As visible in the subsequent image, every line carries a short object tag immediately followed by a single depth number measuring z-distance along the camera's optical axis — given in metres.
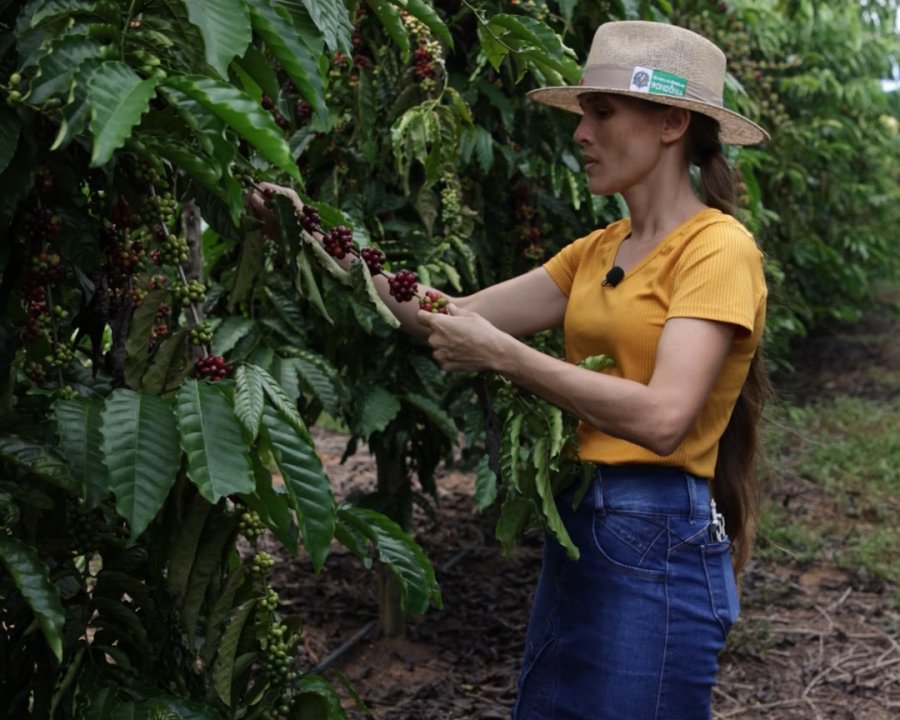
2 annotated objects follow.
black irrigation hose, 3.83
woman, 1.92
